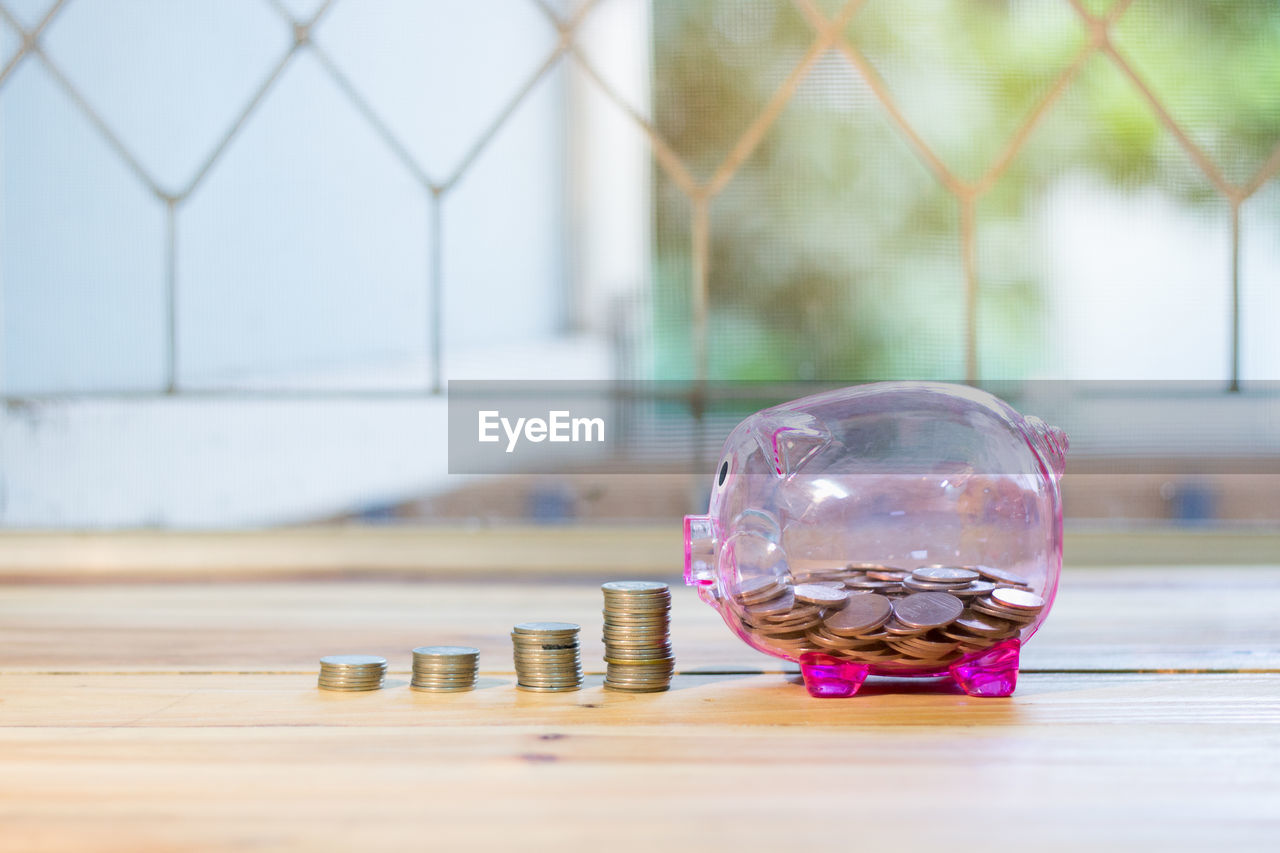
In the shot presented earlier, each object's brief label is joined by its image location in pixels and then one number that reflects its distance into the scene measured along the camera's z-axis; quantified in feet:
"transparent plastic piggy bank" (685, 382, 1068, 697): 3.17
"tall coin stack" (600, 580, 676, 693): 3.21
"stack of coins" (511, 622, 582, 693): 3.22
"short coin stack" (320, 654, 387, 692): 3.24
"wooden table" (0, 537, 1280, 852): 2.85
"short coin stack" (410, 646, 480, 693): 3.23
